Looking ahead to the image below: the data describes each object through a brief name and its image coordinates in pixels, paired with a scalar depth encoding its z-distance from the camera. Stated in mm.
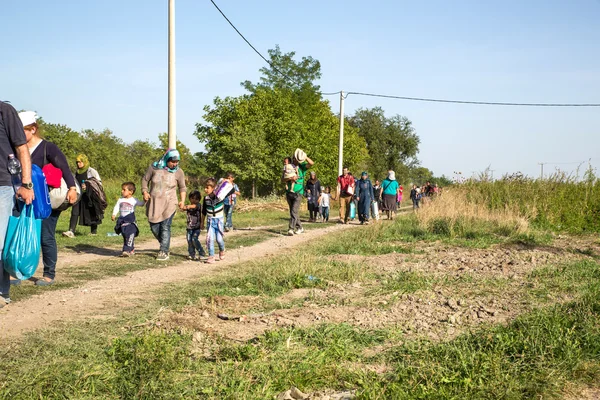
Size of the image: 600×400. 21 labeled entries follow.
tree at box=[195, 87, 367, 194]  41875
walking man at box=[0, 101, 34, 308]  5434
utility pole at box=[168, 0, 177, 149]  15961
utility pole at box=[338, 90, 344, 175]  34156
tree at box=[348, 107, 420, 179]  82438
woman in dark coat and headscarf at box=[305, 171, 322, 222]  21578
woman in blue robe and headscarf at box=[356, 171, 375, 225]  20984
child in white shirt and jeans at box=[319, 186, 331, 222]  22703
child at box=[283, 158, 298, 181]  15414
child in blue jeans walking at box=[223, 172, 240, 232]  16688
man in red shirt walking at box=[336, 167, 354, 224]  21094
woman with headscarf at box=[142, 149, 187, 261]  10289
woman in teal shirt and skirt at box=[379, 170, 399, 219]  22750
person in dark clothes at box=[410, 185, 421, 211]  34288
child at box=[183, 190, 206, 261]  10555
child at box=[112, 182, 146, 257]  10602
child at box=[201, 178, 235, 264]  10391
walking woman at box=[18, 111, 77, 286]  6612
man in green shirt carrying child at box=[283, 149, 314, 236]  15539
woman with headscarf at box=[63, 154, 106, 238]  13312
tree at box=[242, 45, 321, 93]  59644
